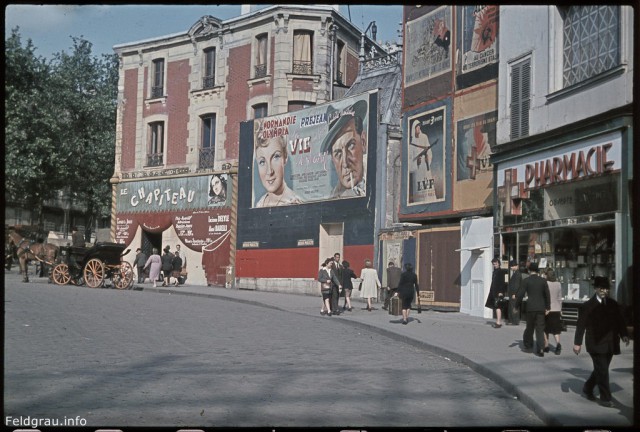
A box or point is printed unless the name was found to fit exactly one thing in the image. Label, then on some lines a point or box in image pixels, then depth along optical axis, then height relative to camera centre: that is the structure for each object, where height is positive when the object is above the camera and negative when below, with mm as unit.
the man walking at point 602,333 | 8672 -716
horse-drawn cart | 27781 -375
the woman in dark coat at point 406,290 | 18828 -627
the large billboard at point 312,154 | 29641 +4439
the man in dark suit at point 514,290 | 18047 -526
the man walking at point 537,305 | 13336 -649
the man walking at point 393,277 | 23156 -384
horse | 29938 +148
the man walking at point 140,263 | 34375 -249
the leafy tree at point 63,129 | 29938 +5732
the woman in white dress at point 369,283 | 23750 -601
